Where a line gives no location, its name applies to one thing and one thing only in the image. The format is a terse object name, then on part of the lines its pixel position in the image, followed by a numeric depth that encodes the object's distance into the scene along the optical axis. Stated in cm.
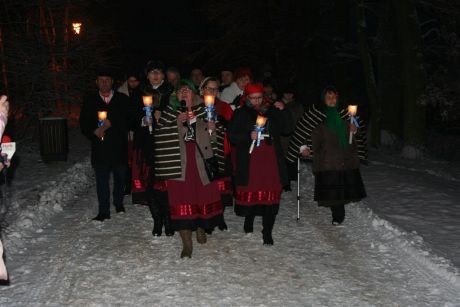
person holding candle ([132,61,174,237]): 685
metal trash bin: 1419
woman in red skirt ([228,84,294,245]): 684
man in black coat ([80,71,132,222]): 807
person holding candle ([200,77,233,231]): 686
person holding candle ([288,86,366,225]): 776
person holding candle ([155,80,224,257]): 627
